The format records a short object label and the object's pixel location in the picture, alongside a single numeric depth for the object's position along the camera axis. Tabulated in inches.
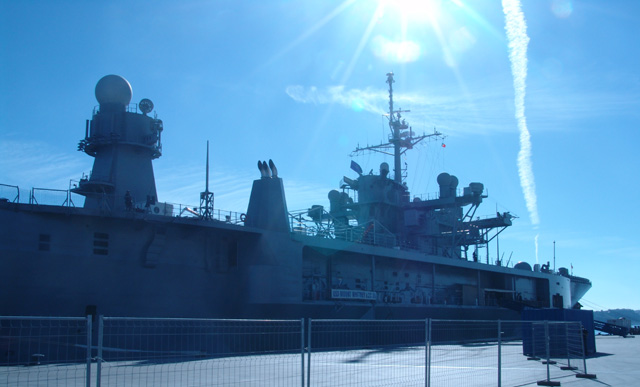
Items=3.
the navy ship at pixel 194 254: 871.7
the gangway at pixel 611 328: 1781.5
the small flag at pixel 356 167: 1685.5
